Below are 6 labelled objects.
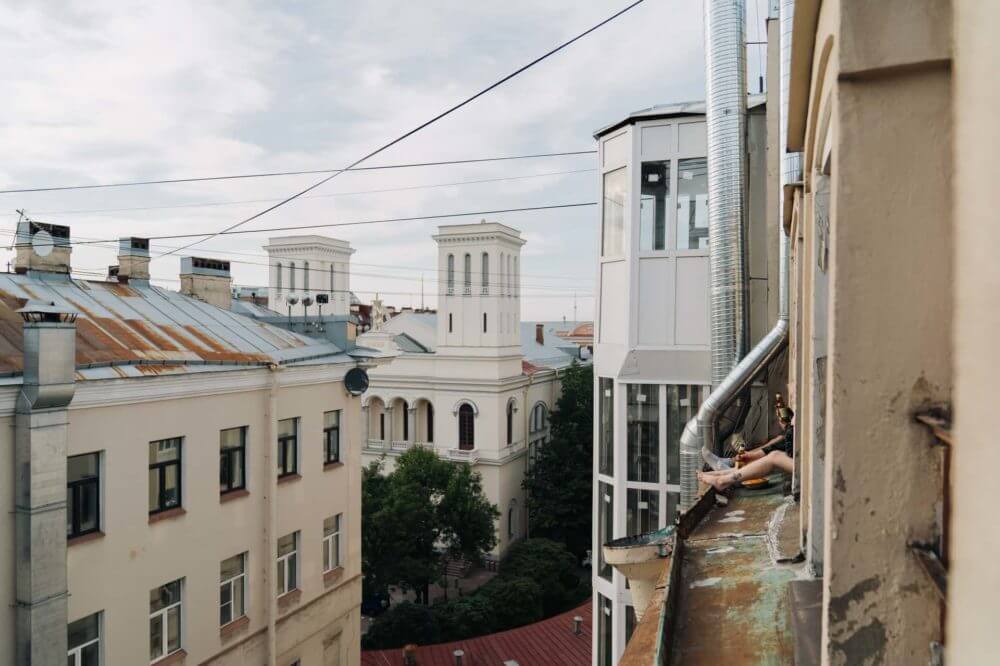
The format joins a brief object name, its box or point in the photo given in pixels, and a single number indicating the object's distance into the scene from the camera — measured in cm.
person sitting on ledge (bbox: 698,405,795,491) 516
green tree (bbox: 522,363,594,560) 3416
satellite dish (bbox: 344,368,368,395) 1448
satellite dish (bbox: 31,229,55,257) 1237
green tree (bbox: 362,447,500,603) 2505
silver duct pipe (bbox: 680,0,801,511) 776
